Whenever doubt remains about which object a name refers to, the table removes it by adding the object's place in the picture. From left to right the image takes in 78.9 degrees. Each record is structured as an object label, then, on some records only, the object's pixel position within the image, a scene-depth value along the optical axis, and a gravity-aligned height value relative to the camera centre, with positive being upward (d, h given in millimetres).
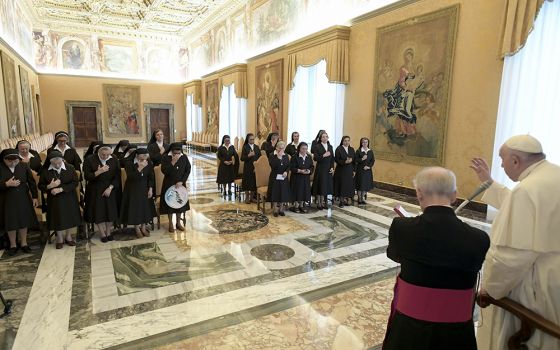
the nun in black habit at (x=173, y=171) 5762 -782
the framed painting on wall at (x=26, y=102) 13844 +847
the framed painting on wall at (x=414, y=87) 7538 +1032
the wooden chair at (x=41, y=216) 5210 -1459
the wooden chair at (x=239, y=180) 8527 -1361
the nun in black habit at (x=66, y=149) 6375 -503
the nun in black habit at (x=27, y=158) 5523 -603
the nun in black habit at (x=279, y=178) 6863 -1026
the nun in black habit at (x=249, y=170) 8102 -1031
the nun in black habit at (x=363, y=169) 7918 -927
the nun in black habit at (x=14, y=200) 4691 -1099
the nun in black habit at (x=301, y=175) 7113 -998
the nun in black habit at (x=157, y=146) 6711 -436
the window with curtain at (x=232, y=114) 16375 +630
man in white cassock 1866 -627
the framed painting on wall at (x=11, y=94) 10781 +900
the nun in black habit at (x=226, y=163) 8672 -947
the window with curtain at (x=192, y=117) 22275 +539
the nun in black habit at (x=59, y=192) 4848 -982
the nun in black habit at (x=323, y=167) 7453 -863
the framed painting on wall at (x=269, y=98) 13398 +1192
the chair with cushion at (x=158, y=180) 6184 -1010
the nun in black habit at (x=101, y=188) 5188 -999
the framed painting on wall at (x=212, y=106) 19156 +1108
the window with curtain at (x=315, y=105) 10477 +777
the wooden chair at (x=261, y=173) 7438 -1005
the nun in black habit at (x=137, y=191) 5387 -1078
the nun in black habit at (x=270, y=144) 8867 -451
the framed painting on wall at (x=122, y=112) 22052 +787
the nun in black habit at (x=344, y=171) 7617 -954
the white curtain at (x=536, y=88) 5777 +789
